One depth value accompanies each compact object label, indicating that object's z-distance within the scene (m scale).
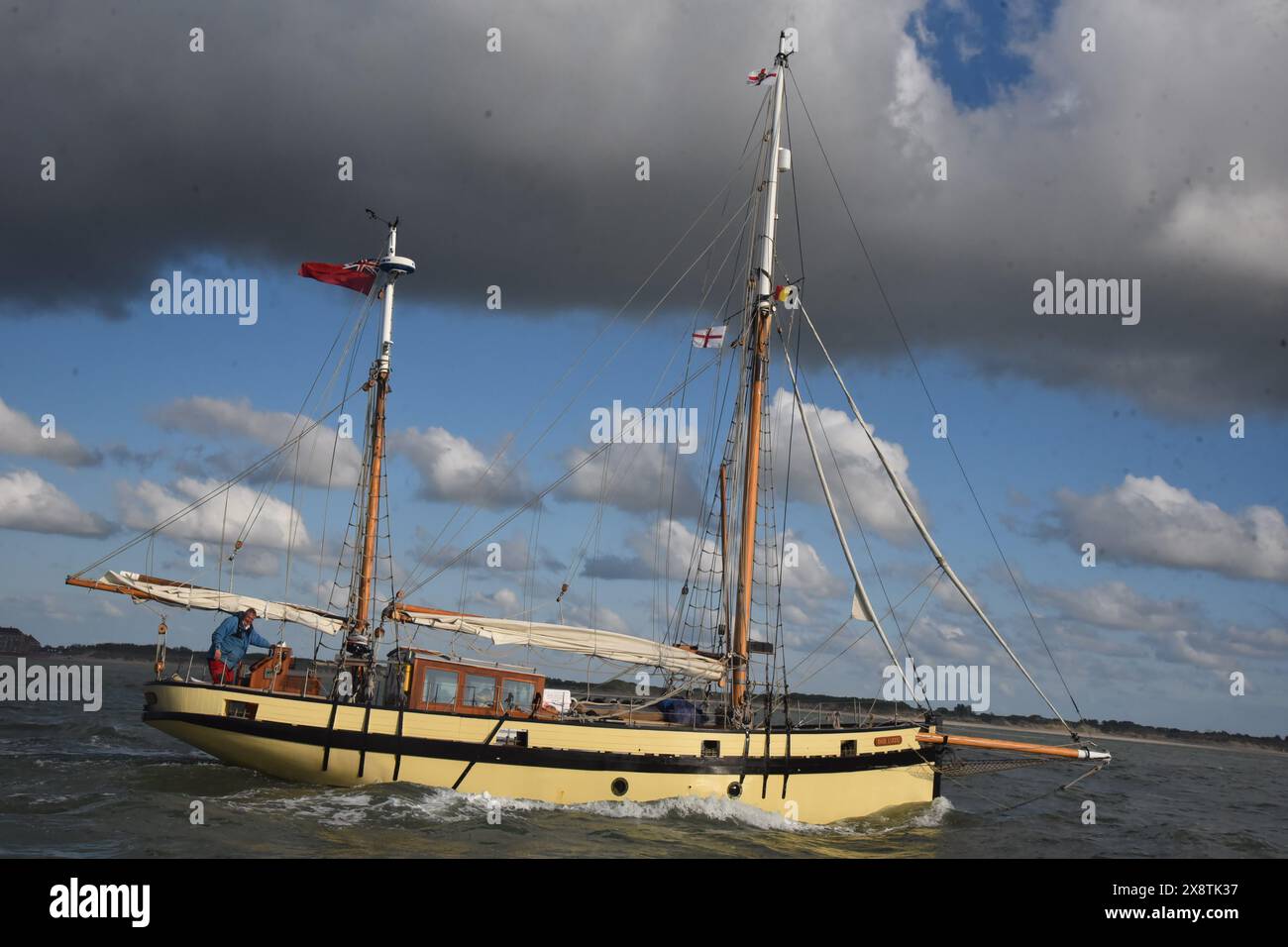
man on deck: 33.19
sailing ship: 30.44
